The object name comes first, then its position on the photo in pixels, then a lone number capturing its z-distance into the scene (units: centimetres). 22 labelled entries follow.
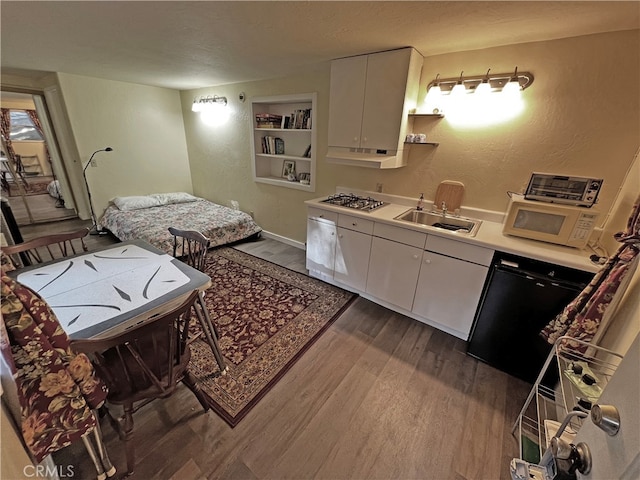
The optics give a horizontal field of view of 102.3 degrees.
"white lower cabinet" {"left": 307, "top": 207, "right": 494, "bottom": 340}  195
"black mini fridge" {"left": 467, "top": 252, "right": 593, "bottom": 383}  159
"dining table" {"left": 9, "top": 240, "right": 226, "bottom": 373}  117
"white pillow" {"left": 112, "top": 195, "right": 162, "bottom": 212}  389
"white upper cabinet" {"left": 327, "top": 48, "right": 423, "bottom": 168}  215
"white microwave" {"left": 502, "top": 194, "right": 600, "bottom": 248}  165
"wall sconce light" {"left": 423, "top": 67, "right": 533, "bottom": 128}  191
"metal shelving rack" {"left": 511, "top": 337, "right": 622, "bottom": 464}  115
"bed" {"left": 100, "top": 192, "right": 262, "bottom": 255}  323
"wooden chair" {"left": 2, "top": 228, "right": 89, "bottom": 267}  159
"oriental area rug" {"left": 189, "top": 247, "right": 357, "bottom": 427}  169
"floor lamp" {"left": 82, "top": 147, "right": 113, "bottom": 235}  377
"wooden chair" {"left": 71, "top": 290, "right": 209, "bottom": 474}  106
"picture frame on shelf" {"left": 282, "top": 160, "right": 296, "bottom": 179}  366
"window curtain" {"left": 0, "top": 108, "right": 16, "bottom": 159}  609
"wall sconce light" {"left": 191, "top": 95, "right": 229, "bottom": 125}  387
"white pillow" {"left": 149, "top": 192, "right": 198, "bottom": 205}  429
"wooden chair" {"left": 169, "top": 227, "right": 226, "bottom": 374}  165
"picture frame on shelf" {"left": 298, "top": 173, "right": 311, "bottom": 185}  343
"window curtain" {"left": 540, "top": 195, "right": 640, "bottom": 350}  119
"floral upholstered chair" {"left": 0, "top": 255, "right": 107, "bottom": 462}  74
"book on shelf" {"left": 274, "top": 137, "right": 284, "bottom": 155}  364
